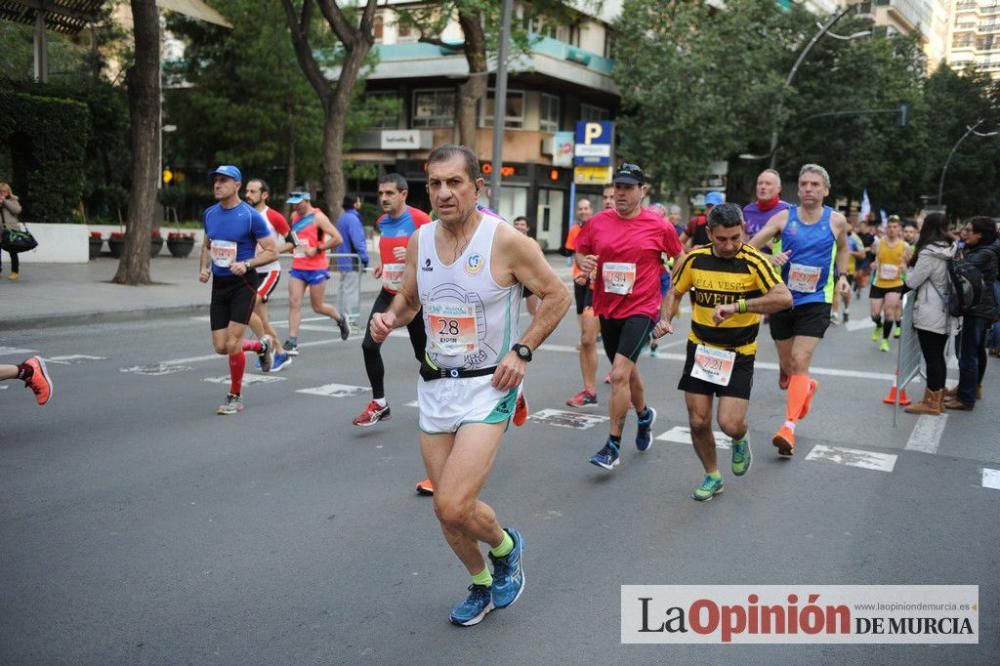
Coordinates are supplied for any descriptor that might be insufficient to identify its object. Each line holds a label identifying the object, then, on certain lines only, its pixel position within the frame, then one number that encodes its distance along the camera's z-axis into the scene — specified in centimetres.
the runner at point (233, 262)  757
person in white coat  865
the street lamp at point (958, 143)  1668
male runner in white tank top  361
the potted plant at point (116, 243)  2489
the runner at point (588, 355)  812
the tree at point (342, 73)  2066
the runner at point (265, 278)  925
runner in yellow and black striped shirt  538
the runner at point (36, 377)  638
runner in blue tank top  714
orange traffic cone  898
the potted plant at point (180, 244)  2712
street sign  3469
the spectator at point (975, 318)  876
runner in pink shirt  646
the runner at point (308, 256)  1116
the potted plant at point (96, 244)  2459
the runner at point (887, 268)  1343
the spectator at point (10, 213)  1684
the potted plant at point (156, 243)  2702
